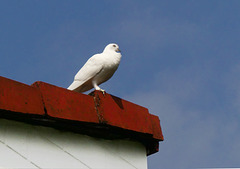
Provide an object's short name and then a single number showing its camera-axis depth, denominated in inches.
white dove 414.0
